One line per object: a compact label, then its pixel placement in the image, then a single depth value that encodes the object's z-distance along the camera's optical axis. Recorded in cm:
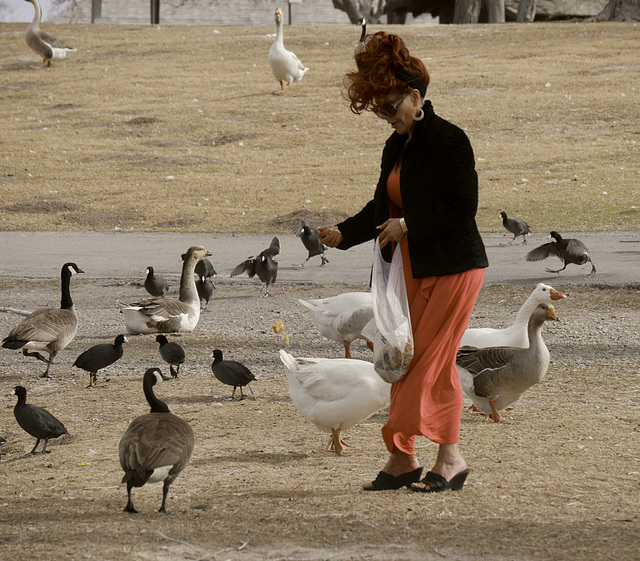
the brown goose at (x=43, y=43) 7131
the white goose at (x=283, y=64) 5925
